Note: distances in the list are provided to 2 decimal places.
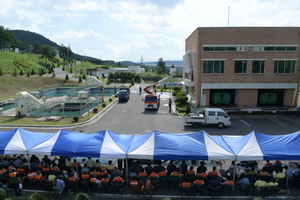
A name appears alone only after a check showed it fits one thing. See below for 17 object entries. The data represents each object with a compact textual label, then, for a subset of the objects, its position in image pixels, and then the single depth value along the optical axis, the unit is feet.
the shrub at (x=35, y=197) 29.45
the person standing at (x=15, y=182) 33.22
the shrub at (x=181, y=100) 105.49
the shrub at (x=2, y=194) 30.19
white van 71.15
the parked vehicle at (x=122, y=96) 120.67
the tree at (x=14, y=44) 401.70
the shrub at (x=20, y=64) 270.07
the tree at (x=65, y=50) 485.15
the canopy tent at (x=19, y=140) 36.88
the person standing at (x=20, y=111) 85.40
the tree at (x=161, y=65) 384.51
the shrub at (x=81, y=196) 29.51
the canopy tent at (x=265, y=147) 34.45
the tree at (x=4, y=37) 353.26
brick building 94.02
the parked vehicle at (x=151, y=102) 98.99
